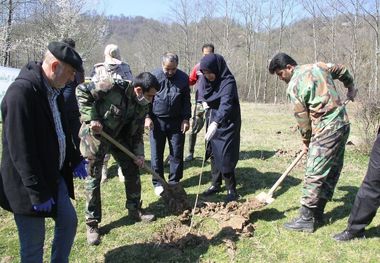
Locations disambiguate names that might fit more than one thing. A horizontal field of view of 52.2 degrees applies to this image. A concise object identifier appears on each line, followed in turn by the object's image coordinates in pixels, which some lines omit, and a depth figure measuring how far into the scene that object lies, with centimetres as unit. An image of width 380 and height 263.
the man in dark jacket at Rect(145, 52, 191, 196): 560
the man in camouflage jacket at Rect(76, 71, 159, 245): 418
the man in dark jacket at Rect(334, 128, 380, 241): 387
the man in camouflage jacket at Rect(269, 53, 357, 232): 411
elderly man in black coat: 260
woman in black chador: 523
